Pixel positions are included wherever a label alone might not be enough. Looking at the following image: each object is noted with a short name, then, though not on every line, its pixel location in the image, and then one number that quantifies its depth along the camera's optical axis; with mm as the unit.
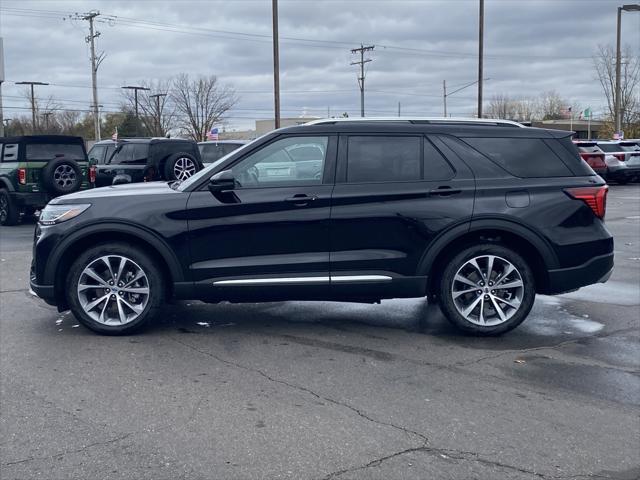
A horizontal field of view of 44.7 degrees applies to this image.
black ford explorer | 6621
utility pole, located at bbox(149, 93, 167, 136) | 71300
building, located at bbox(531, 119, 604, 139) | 79575
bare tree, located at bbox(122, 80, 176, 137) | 73125
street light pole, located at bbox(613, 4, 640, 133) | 39312
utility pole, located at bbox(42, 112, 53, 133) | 83325
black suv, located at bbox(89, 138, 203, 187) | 18141
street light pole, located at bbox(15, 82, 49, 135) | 73125
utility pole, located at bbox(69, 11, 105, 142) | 57781
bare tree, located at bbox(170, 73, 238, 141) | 72375
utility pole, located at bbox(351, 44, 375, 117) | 61294
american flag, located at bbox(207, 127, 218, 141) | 40938
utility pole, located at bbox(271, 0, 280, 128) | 28906
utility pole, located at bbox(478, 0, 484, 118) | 34219
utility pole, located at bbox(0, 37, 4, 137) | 34653
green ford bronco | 16438
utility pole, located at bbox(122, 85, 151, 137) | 69938
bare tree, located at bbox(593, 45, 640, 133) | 59719
